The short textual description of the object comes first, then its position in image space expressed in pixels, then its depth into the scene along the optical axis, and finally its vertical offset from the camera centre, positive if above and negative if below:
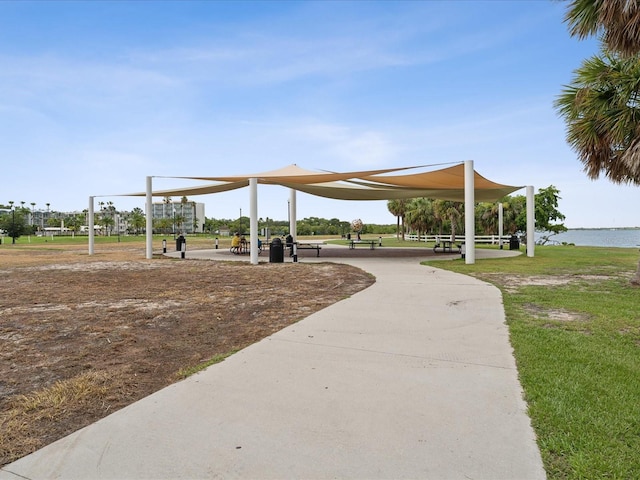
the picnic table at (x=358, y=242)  23.42 -0.63
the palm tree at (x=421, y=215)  40.69 +1.79
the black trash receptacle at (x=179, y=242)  21.79 -0.57
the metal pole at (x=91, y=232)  22.86 +0.01
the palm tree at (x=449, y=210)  33.91 +1.99
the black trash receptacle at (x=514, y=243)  24.72 -0.74
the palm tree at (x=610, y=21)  5.96 +3.51
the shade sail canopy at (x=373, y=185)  15.30 +2.25
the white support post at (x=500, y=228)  25.62 +0.22
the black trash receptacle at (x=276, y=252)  15.66 -0.82
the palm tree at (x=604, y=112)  8.57 +2.82
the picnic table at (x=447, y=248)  21.63 -1.06
